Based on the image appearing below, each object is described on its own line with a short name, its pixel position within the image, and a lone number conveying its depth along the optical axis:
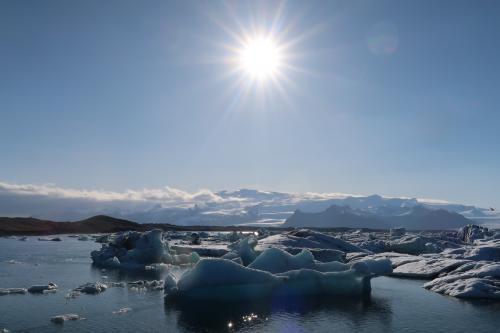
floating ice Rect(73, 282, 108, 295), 23.02
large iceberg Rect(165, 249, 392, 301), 20.88
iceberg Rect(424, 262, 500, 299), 23.33
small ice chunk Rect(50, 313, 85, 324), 16.61
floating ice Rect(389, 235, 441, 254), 48.27
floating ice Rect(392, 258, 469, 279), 30.22
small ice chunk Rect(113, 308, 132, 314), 18.39
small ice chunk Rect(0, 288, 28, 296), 21.96
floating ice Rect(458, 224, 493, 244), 60.72
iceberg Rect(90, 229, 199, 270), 37.70
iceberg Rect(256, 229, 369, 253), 41.06
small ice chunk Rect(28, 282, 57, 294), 22.49
